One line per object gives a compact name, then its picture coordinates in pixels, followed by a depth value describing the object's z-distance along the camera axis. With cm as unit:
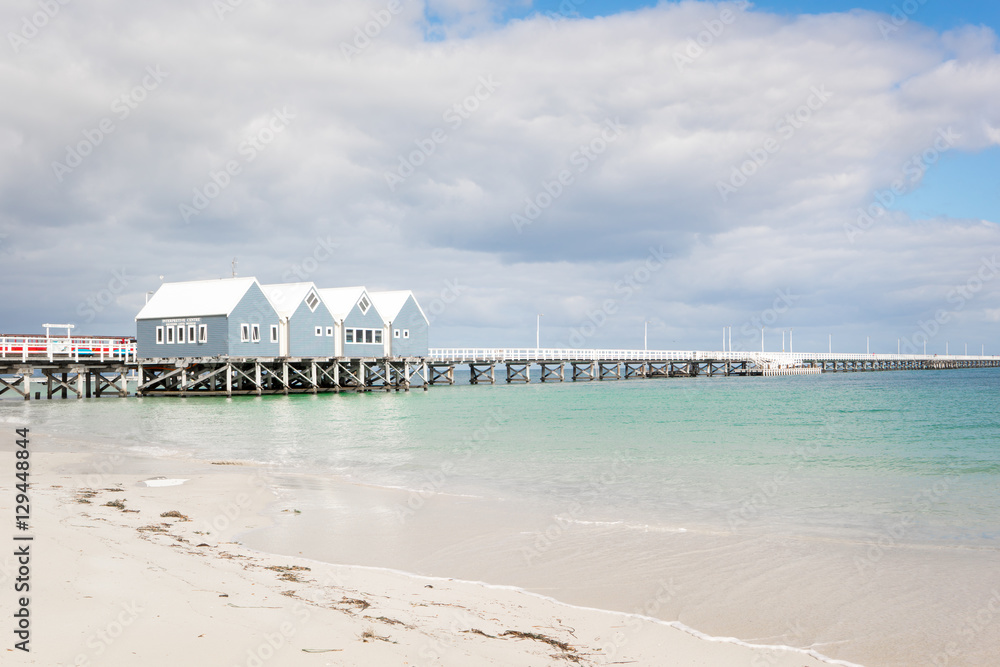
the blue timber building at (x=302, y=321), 5034
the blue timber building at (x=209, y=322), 4672
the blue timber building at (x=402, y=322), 5878
